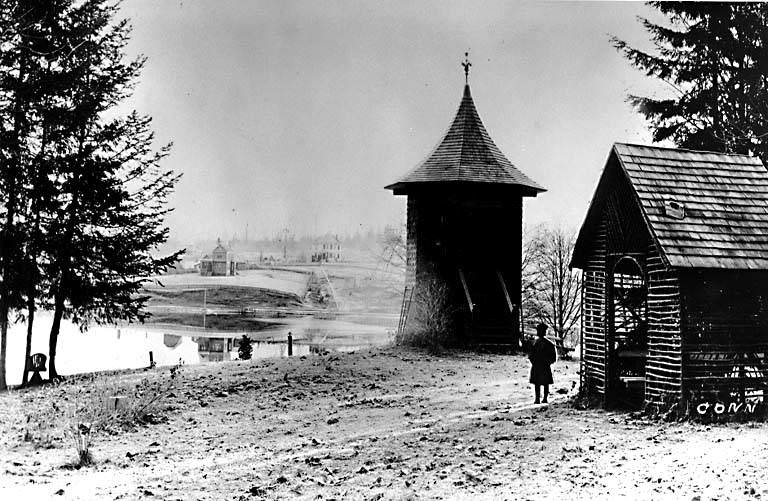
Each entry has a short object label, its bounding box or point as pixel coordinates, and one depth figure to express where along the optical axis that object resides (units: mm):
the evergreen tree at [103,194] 23844
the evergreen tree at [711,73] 24656
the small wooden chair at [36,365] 23766
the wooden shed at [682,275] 13859
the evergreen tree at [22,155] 21016
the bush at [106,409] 13375
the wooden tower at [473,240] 29578
